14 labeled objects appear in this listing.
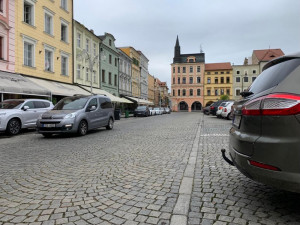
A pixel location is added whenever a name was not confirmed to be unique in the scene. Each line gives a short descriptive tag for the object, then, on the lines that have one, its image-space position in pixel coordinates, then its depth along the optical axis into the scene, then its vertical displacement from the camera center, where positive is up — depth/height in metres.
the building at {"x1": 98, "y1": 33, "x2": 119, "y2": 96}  34.44 +6.69
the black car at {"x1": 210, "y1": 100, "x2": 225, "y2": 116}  27.31 +0.28
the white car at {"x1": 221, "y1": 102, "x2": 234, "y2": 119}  19.45 -0.13
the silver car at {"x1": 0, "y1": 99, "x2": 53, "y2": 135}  10.18 -0.27
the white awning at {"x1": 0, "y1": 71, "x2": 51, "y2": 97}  14.30 +1.48
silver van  9.26 -0.35
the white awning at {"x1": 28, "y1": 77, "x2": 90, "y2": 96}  19.00 +1.87
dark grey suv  2.20 -0.21
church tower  81.38 +19.70
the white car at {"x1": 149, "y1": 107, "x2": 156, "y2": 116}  40.25 -0.57
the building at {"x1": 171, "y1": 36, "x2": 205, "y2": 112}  77.62 +9.32
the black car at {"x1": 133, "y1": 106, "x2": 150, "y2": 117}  33.00 -0.33
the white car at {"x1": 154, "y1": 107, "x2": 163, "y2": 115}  44.47 -0.42
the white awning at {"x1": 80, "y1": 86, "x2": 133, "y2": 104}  28.22 +2.06
